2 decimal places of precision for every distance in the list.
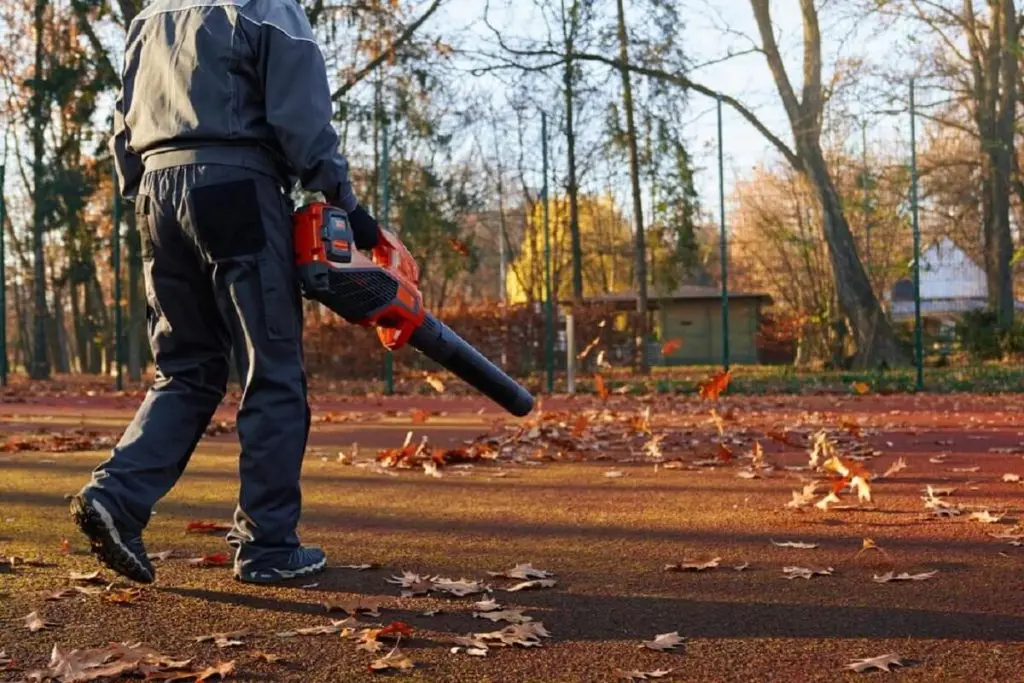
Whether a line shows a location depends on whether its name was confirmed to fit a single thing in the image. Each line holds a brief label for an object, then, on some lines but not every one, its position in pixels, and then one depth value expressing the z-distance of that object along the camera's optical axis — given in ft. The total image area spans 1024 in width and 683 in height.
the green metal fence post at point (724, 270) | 60.64
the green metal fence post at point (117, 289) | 64.64
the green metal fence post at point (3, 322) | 64.29
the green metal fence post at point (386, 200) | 58.75
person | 11.96
